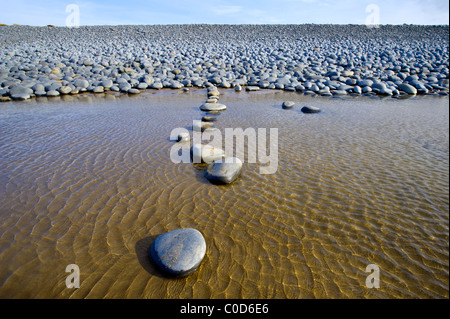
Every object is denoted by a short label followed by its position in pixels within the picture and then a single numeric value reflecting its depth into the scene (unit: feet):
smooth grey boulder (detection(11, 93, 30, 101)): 32.12
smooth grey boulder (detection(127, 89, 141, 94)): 37.27
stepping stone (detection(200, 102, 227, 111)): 28.45
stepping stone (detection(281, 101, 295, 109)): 29.63
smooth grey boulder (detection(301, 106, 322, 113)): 27.02
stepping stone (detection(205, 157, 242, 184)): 13.23
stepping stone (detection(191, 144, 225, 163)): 15.67
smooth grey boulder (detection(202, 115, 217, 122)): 25.05
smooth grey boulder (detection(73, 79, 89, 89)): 37.81
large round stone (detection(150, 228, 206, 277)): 8.04
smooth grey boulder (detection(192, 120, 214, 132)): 21.88
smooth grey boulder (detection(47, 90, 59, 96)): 34.58
